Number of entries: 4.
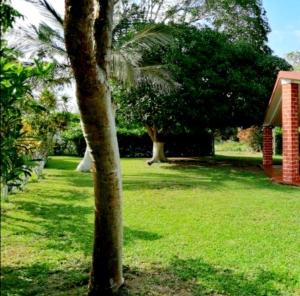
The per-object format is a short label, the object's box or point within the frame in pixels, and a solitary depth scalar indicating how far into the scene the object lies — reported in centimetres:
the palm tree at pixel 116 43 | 1414
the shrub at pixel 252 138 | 3269
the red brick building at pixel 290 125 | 1245
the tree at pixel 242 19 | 2603
